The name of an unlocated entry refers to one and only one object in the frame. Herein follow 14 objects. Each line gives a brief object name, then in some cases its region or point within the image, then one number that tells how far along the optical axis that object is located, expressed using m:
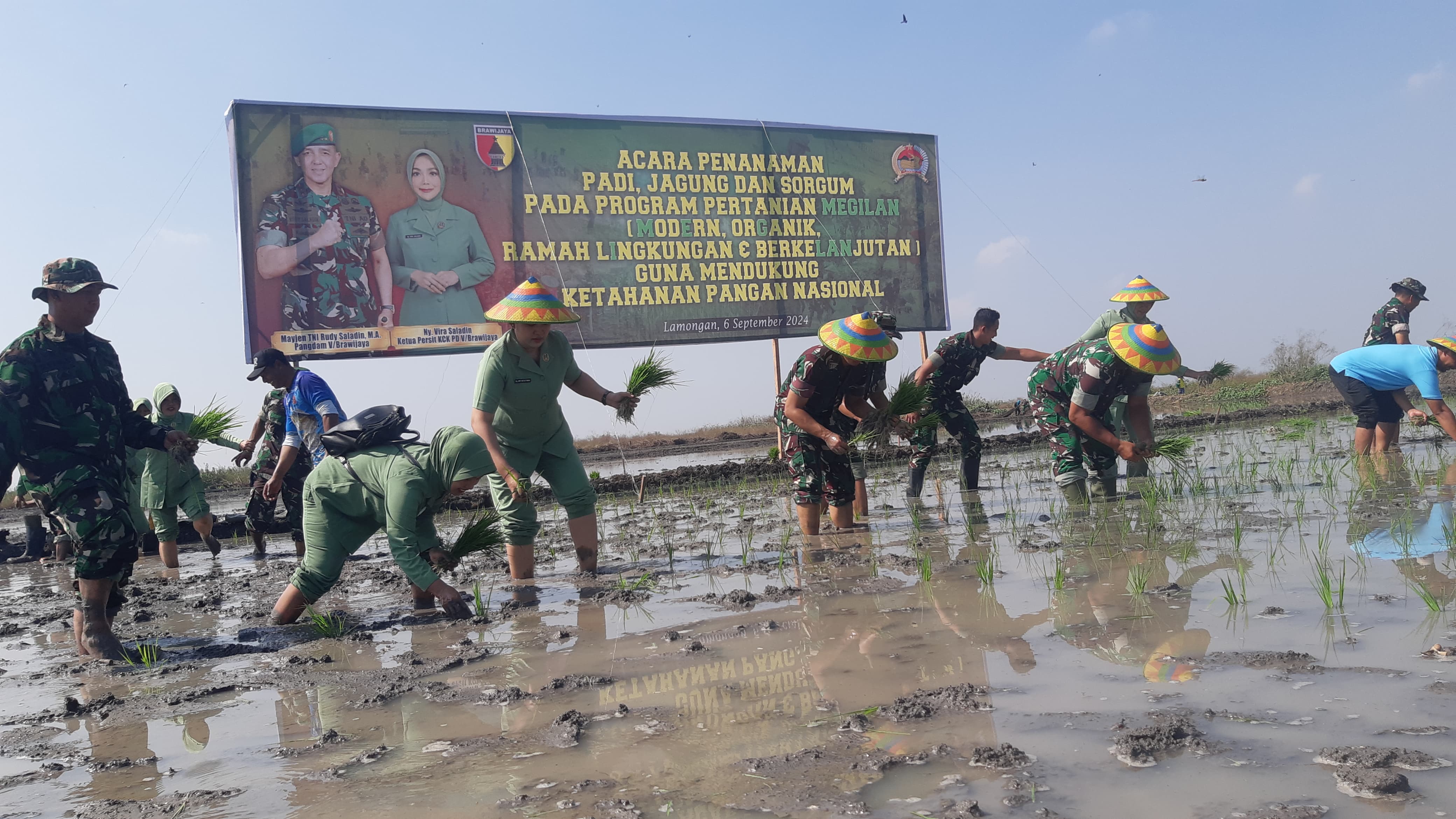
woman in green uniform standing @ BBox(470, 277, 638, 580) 5.48
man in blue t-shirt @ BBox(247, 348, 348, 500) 6.75
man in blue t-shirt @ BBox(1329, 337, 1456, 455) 7.46
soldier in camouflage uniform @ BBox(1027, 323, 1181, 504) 6.53
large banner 10.44
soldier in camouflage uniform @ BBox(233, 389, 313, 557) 7.20
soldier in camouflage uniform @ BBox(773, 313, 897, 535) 6.14
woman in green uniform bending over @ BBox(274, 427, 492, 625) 4.57
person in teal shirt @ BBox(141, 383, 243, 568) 7.61
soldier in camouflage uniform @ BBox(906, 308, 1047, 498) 8.02
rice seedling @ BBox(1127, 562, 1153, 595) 3.99
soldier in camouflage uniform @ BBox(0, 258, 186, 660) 4.34
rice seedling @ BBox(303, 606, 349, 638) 4.54
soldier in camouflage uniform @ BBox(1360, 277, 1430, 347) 9.81
